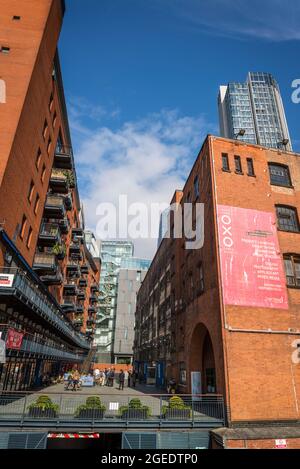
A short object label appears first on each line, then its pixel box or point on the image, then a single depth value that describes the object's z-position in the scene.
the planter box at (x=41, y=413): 13.70
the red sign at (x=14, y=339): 13.89
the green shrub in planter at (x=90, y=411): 14.10
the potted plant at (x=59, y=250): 25.95
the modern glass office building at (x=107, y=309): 87.47
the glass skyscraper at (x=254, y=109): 124.75
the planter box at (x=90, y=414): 14.08
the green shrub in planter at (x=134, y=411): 14.38
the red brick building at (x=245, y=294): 15.04
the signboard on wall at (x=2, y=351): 13.14
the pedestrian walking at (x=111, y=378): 31.18
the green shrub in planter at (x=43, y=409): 13.72
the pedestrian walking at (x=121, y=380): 25.94
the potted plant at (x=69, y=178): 29.73
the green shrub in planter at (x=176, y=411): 14.55
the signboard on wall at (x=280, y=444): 13.41
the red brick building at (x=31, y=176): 18.00
